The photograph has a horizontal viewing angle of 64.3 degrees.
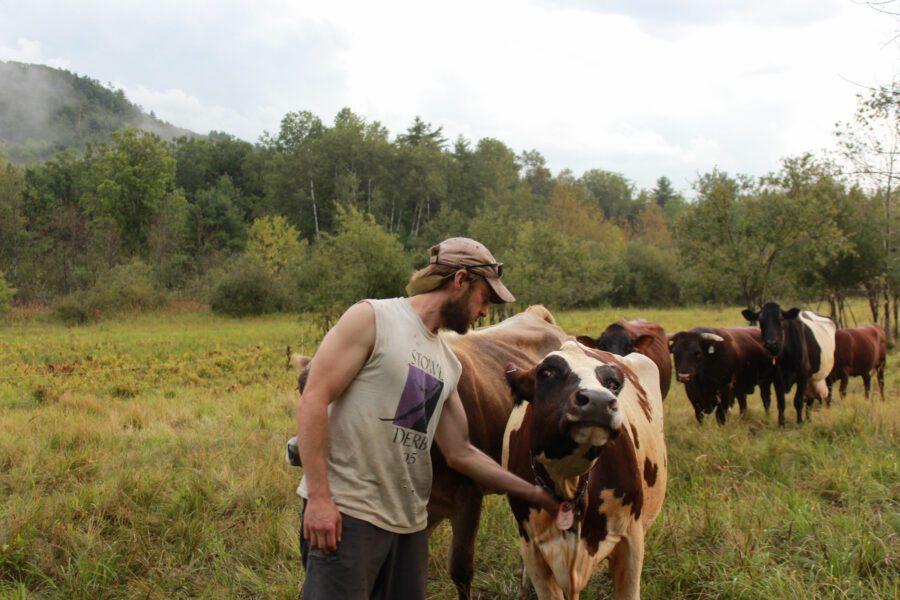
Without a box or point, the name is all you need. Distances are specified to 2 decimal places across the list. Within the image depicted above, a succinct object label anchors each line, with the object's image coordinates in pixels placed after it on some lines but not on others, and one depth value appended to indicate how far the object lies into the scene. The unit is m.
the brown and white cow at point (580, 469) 2.84
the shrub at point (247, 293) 40.09
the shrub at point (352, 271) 23.17
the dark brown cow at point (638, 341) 8.14
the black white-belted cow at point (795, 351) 9.76
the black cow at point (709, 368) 9.62
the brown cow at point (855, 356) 12.22
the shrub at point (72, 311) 35.23
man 2.61
